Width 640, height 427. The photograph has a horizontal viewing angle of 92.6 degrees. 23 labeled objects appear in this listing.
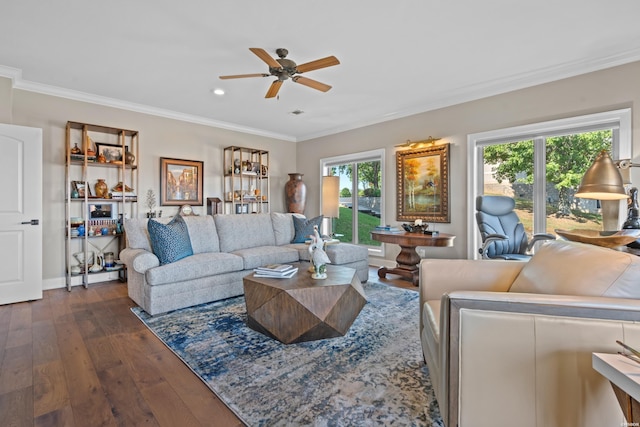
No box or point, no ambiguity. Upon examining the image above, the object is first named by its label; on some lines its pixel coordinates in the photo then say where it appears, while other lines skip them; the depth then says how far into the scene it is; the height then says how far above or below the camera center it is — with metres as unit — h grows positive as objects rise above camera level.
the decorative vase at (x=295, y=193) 6.13 +0.39
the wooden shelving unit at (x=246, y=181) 5.62 +0.63
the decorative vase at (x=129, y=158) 4.33 +0.80
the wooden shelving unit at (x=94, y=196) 3.96 +0.25
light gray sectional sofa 2.98 -0.52
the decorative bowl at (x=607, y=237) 1.90 -0.18
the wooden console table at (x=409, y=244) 3.81 -0.41
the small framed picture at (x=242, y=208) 5.77 +0.10
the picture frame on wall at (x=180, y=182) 4.86 +0.53
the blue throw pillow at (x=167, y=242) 3.11 -0.29
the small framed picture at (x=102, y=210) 4.21 +0.05
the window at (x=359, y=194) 5.48 +0.35
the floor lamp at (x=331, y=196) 4.93 +0.27
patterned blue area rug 1.53 -1.00
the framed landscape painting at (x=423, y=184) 4.42 +0.43
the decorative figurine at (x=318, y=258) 2.59 -0.39
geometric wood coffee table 2.26 -0.72
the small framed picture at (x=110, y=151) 4.23 +0.88
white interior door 3.28 +0.01
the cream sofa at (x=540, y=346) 1.05 -0.48
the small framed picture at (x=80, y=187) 4.02 +0.36
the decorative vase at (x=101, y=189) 4.16 +0.34
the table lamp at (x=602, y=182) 2.12 +0.20
